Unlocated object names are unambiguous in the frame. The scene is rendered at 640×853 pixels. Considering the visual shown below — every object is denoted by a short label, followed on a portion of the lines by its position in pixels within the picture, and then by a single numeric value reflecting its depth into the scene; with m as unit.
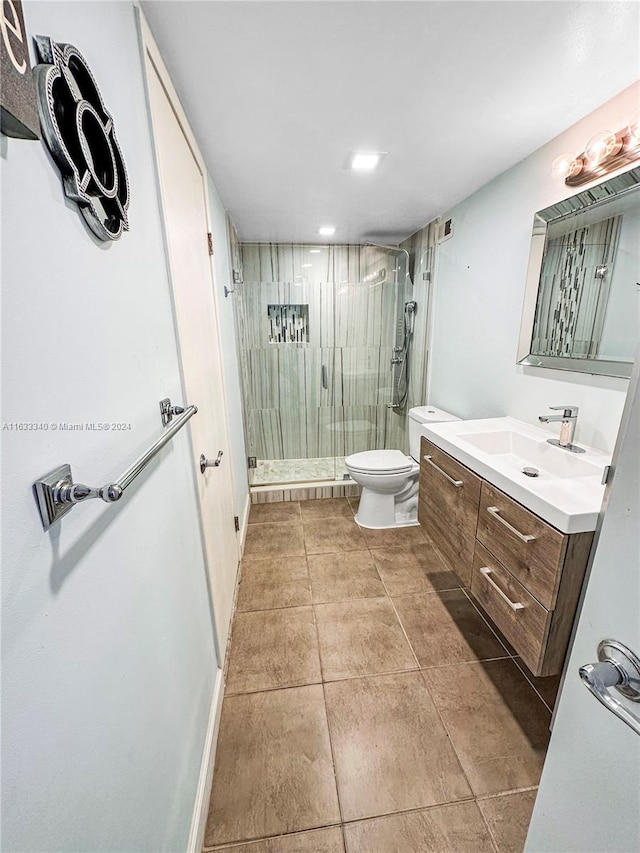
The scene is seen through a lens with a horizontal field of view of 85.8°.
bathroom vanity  1.04
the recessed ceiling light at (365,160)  1.63
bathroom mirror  1.29
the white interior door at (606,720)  0.49
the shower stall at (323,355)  3.15
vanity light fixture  1.23
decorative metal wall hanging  0.49
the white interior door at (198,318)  1.06
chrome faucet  1.47
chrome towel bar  0.44
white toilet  2.43
